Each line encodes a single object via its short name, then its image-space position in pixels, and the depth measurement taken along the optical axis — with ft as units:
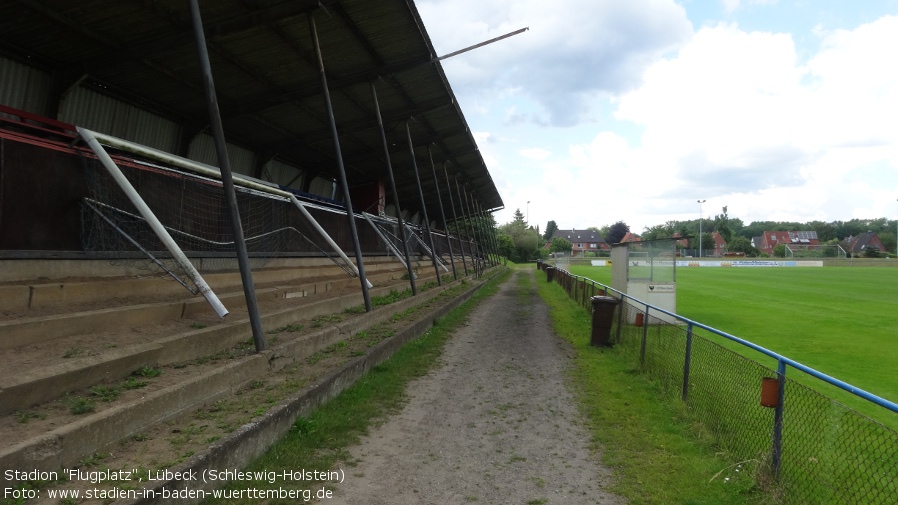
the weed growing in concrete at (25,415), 11.90
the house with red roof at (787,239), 464.24
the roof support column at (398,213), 43.55
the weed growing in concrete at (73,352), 15.01
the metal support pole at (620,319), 34.80
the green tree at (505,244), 288.71
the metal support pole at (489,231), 163.37
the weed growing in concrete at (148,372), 16.15
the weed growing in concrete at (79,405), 12.68
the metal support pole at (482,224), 144.19
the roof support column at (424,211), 55.39
